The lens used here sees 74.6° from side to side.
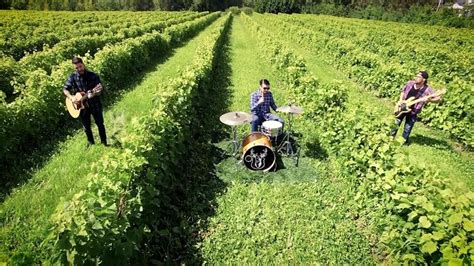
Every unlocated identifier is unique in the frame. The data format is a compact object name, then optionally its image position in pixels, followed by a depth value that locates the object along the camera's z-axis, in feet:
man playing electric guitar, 28.89
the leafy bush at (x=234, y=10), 335.26
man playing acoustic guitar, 26.17
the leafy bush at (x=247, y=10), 337.99
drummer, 28.58
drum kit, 25.82
